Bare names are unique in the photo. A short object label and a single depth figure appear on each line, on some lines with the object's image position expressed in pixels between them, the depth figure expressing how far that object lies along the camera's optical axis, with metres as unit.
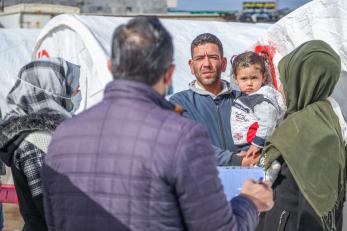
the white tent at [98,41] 4.76
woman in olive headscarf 3.06
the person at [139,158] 1.76
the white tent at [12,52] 6.89
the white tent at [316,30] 3.79
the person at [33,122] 2.63
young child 3.25
